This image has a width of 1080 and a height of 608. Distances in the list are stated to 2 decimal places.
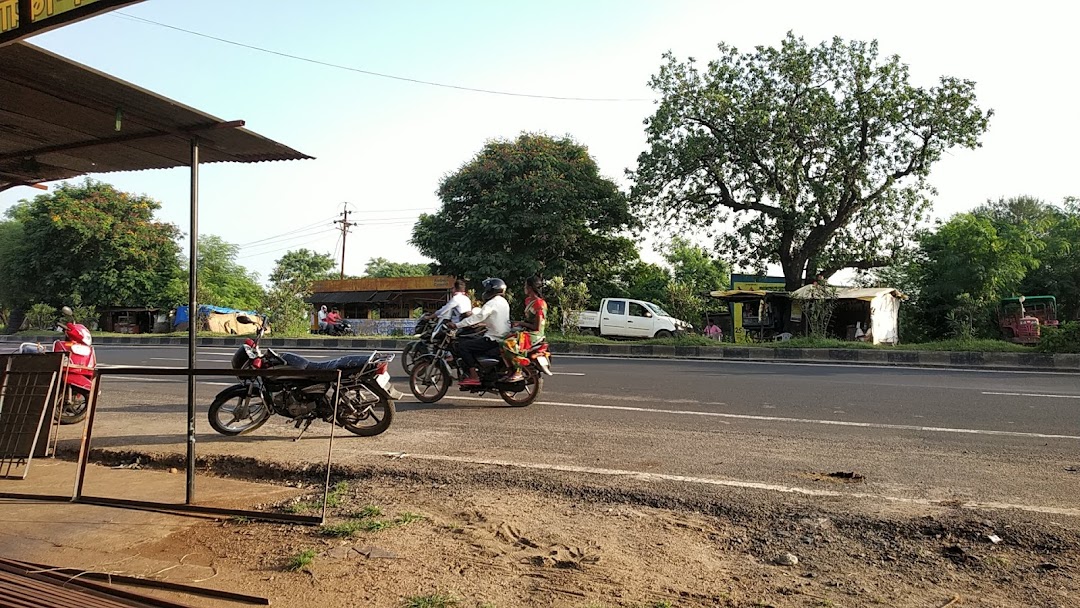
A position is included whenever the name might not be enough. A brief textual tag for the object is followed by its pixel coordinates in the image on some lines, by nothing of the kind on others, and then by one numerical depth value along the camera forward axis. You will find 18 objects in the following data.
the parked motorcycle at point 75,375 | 7.20
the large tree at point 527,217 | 28.61
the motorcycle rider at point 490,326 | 7.94
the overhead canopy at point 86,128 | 3.55
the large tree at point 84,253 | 36.59
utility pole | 56.38
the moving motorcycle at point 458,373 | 7.88
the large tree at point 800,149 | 23.72
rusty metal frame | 3.77
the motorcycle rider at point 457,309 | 8.45
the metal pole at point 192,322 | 4.09
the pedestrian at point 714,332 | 23.85
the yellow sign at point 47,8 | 3.16
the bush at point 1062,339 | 15.22
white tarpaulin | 24.14
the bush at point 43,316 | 36.41
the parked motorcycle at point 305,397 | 6.16
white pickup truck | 24.45
